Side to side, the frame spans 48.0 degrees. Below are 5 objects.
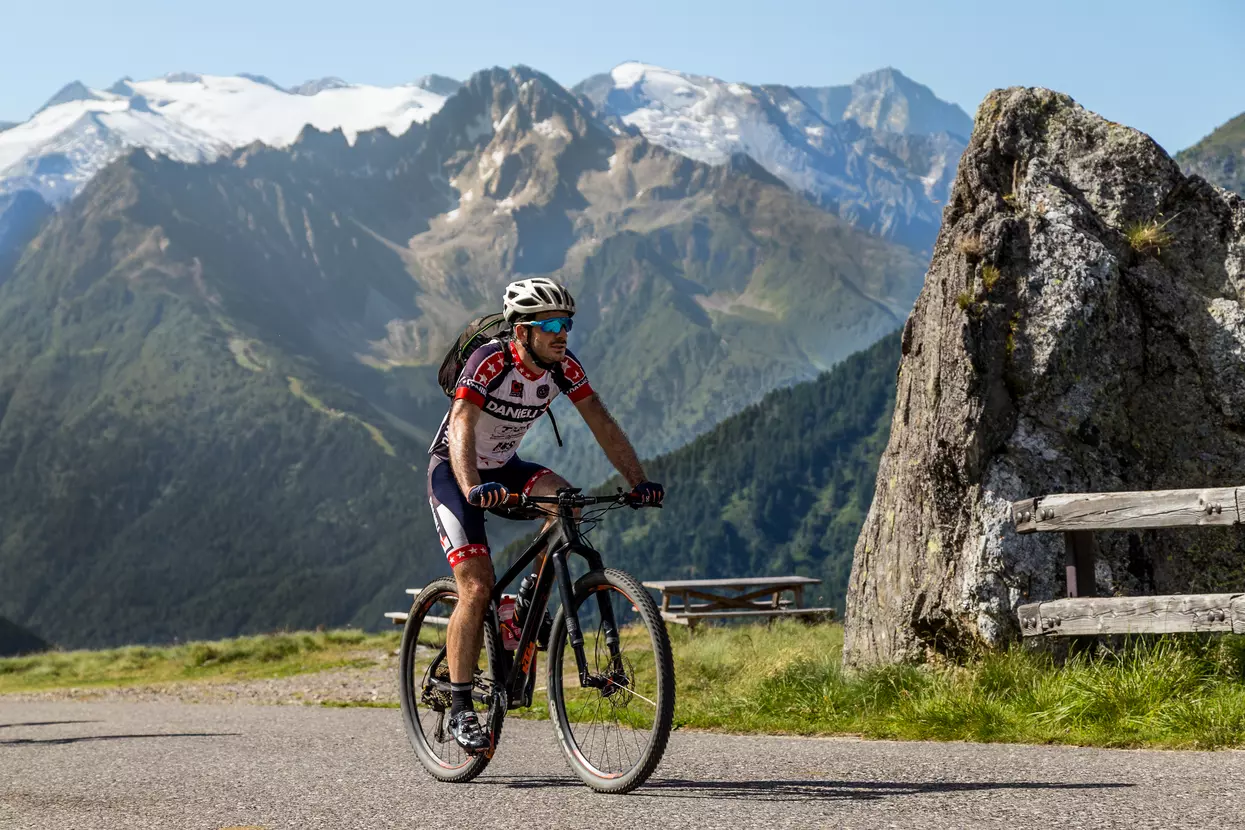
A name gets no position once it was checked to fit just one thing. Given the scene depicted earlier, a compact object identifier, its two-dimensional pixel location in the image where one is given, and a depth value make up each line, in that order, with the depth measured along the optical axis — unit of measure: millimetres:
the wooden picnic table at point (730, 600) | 25734
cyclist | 7188
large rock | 11141
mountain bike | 6562
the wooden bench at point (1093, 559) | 8648
